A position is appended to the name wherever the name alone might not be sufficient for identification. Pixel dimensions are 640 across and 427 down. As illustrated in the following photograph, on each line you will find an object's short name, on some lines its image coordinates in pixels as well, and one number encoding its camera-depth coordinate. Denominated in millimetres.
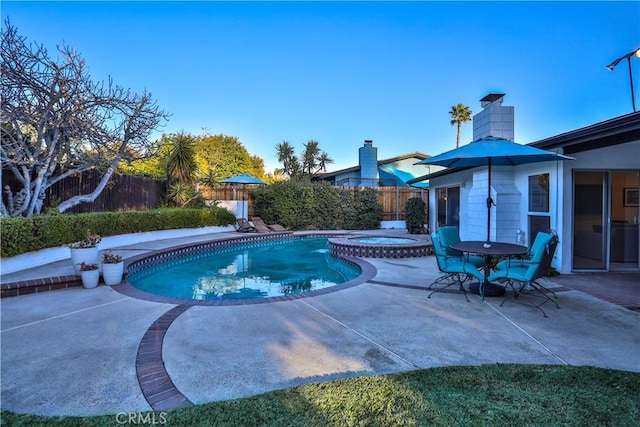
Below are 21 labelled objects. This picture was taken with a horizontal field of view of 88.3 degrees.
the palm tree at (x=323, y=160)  28828
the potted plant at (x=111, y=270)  6227
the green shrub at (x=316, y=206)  17375
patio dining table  5162
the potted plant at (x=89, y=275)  6036
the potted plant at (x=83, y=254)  6266
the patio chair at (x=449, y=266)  5402
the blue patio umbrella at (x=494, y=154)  5199
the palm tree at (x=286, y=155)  28703
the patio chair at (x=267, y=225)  16516
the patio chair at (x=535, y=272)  4805
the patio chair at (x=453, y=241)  6523
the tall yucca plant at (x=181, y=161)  15594
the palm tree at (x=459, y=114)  31312
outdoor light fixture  8430
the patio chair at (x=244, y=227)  16219
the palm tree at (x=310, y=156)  28406
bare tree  7648
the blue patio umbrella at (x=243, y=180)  16531
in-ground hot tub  9633
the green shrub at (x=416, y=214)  14594
